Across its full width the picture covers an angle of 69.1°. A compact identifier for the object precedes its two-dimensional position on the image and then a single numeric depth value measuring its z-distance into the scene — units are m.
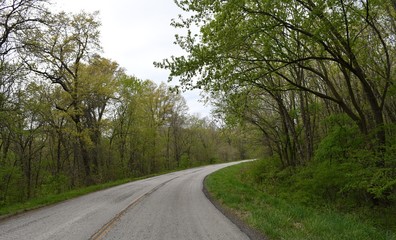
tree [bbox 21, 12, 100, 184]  19.61
